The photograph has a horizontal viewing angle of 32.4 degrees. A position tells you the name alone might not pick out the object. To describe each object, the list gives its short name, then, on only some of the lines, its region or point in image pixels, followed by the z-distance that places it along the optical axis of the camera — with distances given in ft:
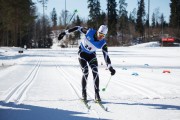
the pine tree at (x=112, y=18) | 267.80
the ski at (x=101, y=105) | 24.33
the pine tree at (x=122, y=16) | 314.76
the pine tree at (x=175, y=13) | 257.75
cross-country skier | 27.55
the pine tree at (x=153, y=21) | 411.34
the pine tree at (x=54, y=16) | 499.10
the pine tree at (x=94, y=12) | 266.57
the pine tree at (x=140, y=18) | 286.46
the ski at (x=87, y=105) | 25.21
